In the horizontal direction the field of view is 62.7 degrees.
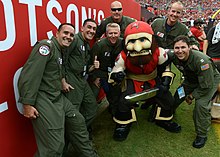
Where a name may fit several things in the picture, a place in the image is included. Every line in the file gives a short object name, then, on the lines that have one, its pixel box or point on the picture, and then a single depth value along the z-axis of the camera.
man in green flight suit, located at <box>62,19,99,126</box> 1.96
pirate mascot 2.00
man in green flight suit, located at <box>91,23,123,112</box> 2.25
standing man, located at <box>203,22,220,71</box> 2.78
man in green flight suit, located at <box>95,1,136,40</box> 2.55
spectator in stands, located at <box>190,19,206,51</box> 4.92
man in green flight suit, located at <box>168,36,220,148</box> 2.05
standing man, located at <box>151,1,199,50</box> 2.64
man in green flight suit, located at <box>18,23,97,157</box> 1.38
